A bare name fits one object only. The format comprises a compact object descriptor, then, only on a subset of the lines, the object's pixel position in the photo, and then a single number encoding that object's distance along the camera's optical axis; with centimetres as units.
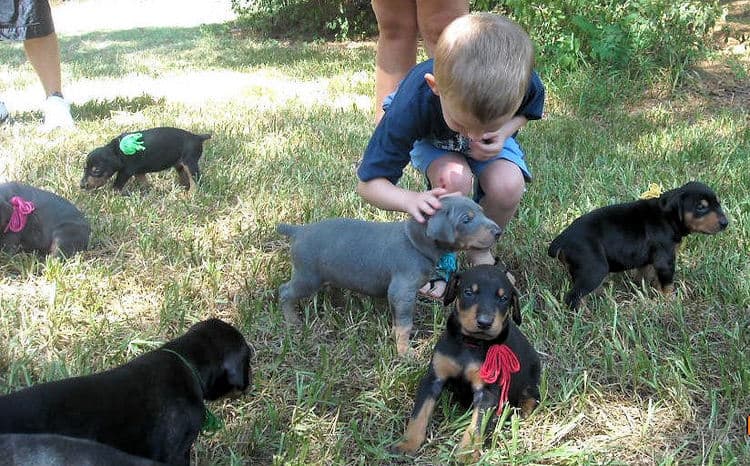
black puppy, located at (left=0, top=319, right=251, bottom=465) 193
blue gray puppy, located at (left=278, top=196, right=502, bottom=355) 277
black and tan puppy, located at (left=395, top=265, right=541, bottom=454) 231
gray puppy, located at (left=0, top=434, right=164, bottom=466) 156
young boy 252
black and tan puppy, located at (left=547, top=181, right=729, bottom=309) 315
